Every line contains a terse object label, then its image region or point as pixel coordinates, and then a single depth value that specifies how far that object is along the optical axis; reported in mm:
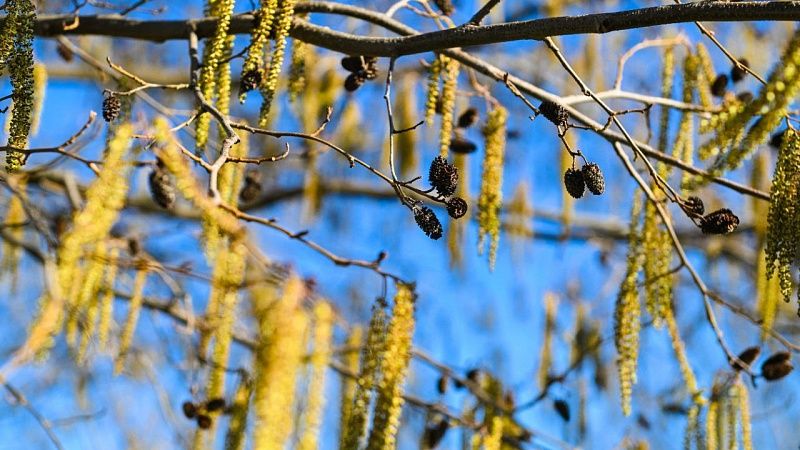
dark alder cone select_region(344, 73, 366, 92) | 2262
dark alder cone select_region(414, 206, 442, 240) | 1769
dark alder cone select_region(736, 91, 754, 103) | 2495
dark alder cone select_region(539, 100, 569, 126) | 1880
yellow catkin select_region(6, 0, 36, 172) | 1599
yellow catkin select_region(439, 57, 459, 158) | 2029
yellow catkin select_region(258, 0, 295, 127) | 1828
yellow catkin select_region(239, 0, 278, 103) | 1788
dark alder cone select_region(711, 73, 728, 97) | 2508
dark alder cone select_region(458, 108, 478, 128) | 2695
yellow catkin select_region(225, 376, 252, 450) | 2100
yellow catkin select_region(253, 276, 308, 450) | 1197
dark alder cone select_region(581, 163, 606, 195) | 1836
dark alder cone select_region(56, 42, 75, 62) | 2930
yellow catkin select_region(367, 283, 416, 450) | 1643
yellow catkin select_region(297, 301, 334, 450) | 1379
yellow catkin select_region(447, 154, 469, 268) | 2613
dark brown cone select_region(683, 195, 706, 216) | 1942
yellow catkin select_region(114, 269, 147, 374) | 2464
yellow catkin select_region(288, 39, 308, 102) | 2203
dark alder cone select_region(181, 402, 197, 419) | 2564
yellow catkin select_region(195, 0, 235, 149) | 1811
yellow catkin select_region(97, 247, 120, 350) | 2486
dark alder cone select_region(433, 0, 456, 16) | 2339
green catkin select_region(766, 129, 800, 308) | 1588
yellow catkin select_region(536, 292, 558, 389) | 2916
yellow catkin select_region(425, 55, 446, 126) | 2033
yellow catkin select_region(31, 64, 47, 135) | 2312
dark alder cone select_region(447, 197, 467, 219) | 1828
